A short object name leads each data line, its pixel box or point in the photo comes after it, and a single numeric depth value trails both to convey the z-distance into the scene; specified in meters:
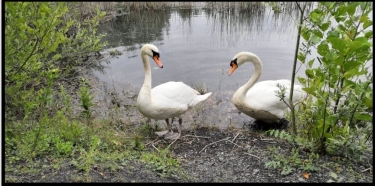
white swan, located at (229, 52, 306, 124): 5.43
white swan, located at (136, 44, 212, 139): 4.97
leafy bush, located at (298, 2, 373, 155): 3.09
